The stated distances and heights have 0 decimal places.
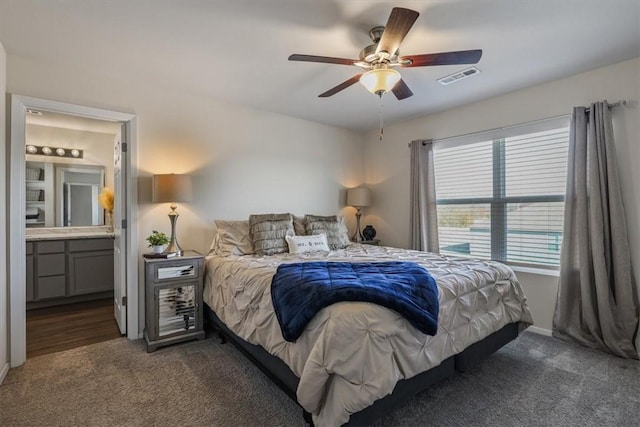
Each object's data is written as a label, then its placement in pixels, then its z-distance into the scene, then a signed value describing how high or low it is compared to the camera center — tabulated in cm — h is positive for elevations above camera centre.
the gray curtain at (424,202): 399 +15
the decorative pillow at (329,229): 361 -17
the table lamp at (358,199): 458 +23
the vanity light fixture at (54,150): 429 +93
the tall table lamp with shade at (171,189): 283 +25
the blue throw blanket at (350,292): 157 -42
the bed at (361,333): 143 -70
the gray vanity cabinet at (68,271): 388 -72
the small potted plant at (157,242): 286 -24
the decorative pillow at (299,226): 360 -13
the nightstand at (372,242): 445 -40
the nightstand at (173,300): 267 -76
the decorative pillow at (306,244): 323 -31
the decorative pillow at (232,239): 313 -25
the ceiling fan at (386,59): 187 +102
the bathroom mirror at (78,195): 447 +31
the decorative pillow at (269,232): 318 -19
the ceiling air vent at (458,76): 280 +130
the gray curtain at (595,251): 260 -34
